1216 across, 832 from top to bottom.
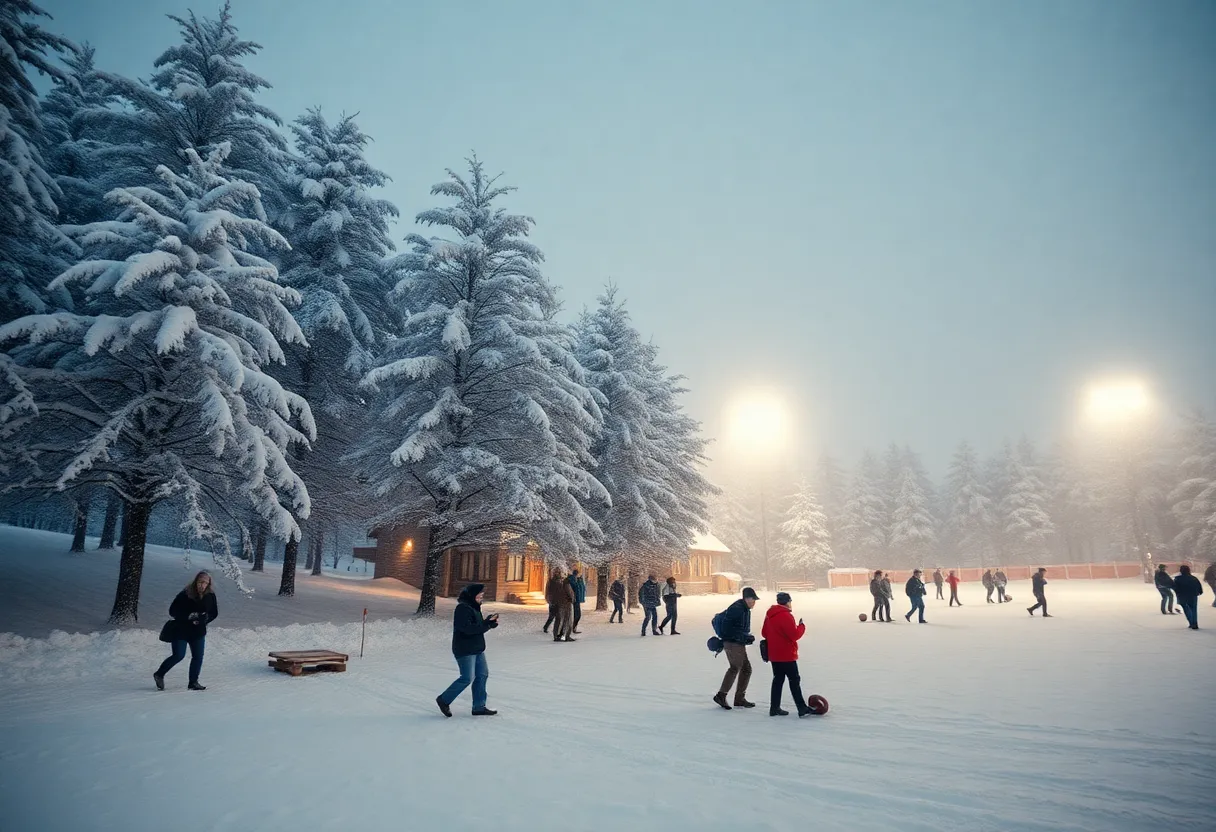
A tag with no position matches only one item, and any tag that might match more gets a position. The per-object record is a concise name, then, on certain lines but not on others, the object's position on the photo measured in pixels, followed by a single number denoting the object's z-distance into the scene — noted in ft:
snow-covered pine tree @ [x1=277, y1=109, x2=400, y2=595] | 69.10
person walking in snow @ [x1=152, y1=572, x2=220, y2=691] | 30.07
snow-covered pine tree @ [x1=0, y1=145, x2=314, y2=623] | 40.06
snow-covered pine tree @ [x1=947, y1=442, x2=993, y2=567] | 194.90
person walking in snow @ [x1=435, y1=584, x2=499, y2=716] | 26.16
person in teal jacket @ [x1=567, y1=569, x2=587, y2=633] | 57.82
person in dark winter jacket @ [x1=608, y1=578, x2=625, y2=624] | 69.82
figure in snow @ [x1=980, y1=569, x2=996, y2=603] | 99.96
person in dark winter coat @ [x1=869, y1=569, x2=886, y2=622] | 69.67
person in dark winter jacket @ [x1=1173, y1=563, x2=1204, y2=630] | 51.62
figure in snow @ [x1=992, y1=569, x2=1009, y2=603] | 97.55
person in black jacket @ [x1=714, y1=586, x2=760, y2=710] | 28.09
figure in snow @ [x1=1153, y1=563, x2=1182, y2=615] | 64.64
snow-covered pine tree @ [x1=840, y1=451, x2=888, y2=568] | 201.77
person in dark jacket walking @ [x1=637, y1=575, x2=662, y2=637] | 59.72
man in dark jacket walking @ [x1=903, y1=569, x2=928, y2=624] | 67.05
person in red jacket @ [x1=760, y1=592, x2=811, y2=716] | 26.32
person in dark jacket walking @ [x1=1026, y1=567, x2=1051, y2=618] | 68.64
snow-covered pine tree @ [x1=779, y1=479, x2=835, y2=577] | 177.68
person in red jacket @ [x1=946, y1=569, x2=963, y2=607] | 92.55
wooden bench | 34.91
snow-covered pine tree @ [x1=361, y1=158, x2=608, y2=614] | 59.88
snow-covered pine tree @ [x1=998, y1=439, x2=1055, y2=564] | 183.93
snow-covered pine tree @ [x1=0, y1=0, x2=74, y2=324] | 40.86
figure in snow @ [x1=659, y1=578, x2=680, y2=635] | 59.98
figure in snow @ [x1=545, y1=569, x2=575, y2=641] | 55.16
